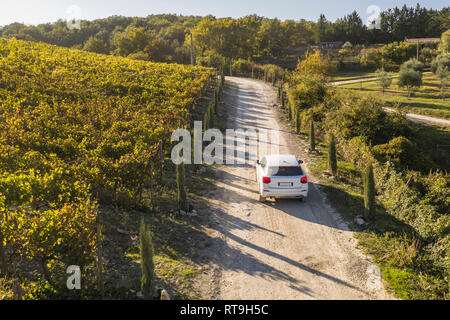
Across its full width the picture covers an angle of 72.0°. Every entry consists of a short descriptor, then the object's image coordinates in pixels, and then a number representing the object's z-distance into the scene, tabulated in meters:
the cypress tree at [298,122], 26.41
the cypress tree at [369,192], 11.85
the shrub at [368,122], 21.11
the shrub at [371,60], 75.12
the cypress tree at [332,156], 16.64
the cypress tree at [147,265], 7.57
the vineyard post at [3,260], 7.98
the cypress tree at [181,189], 12.63
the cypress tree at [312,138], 21.48
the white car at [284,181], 13.18
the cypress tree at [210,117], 25.55
